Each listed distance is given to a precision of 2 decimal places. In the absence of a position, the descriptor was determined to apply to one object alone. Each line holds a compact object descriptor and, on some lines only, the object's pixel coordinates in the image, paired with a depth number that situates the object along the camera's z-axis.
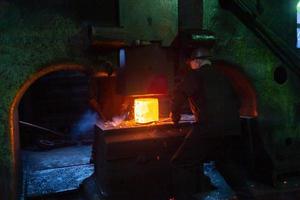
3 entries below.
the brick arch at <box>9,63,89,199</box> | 5.09
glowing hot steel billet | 5.52
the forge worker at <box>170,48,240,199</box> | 4.95
